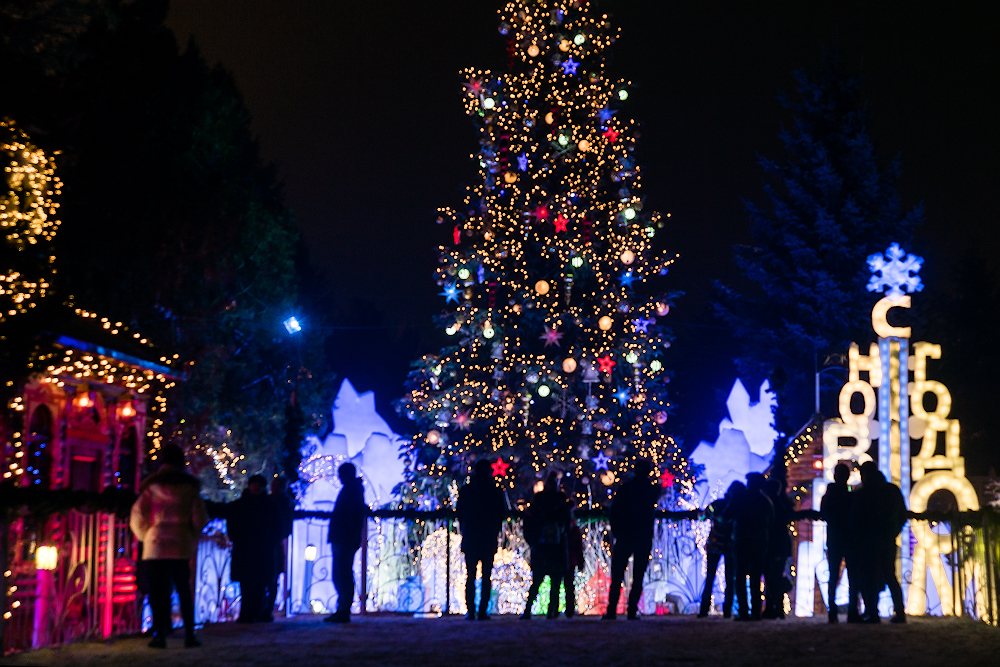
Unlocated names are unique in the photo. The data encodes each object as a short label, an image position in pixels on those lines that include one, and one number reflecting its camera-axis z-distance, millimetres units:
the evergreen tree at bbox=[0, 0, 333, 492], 20844
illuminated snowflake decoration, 23109
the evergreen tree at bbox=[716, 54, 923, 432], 47344
